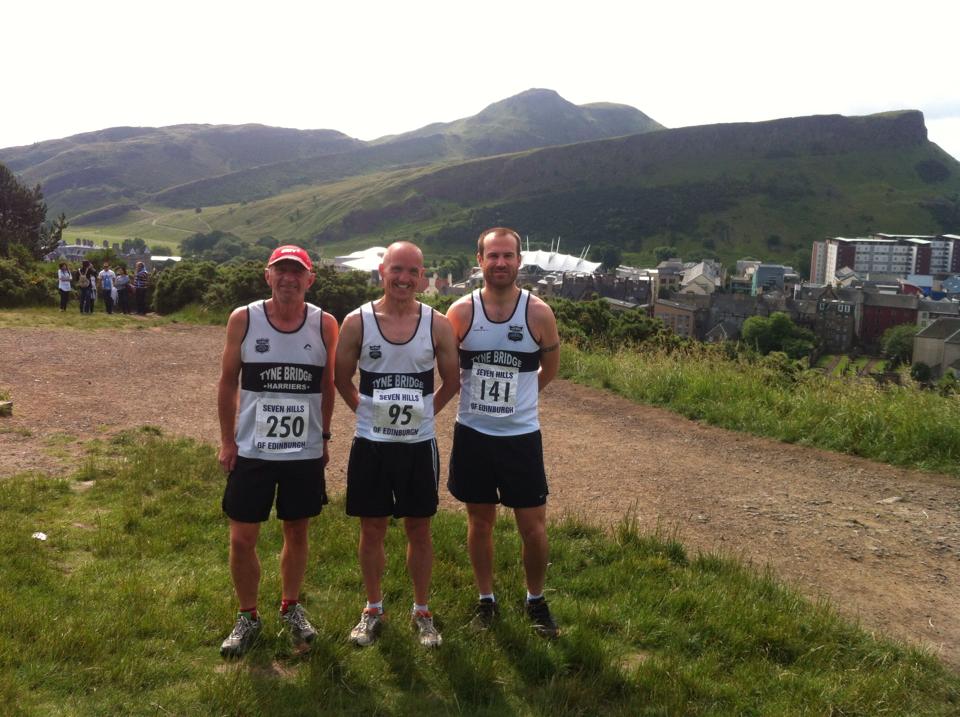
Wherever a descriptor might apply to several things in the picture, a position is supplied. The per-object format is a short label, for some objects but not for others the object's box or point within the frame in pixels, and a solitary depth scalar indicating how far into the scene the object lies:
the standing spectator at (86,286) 19.04
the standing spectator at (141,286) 20.34
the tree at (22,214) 34.66
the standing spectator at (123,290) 20.08
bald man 3.61
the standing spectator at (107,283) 19.91
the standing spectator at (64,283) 19.36
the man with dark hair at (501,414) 3.79
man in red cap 3.59
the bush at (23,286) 19.88
